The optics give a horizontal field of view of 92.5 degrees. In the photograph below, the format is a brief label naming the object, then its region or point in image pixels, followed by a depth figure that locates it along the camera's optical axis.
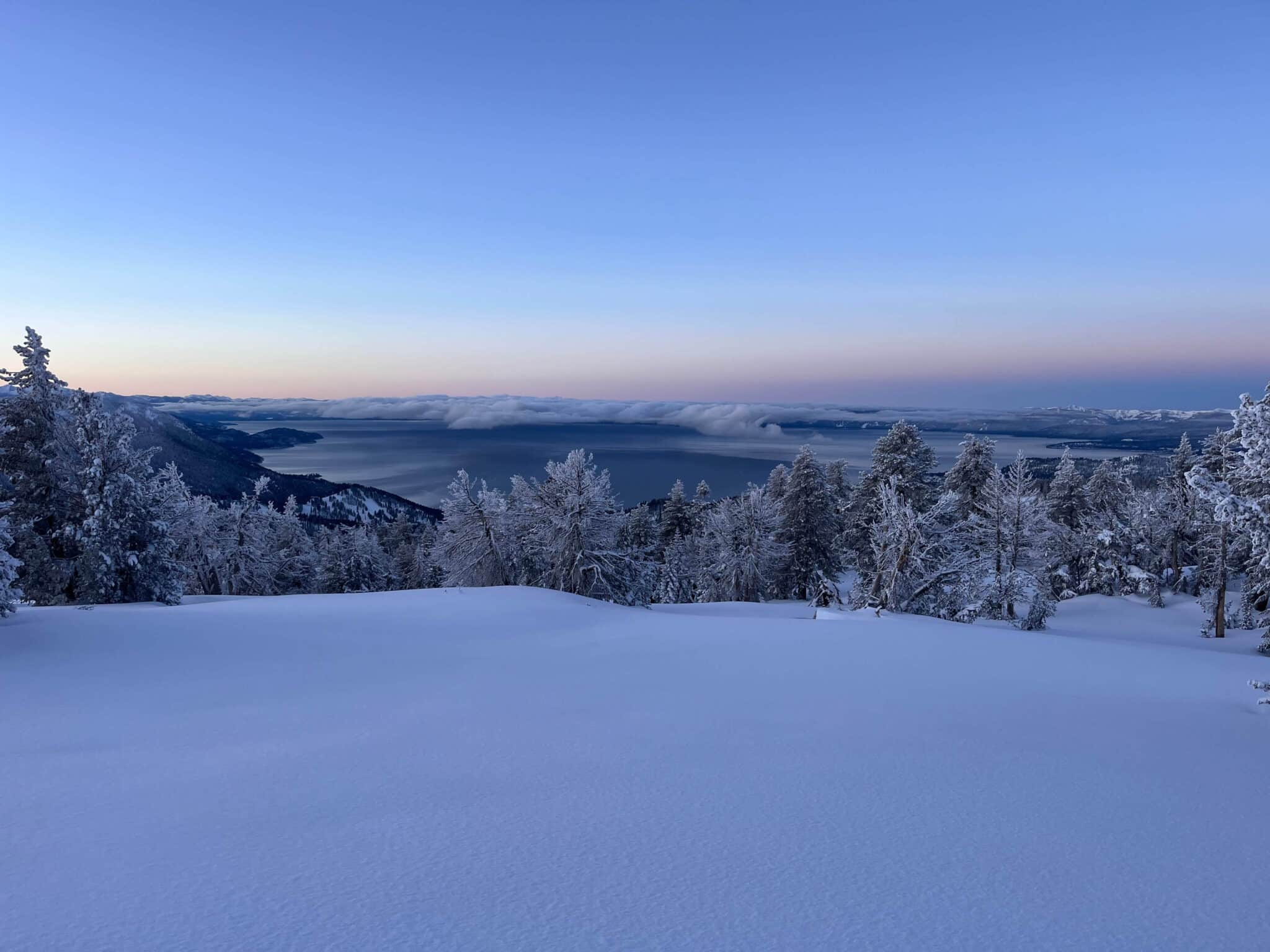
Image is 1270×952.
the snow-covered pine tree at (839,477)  48.12
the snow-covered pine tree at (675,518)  54.97
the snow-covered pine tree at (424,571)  45.31
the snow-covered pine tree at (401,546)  55.25
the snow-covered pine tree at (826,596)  24.47
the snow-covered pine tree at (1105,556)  35.53
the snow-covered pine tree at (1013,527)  30.25
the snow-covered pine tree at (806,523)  39.97
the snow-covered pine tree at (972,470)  37.56
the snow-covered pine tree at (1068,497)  47.28
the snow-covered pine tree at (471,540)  30.95
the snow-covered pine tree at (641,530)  51.33
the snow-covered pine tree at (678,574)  41.34
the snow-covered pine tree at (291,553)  45.22
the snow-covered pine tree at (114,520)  19.27
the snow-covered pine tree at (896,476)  37.78
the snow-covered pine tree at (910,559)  21.36
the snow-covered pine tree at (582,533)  28.86
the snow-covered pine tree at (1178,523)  35.75
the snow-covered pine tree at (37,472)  19.17
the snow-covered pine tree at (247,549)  35.41
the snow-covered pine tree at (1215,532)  11.40
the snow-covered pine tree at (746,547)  36.53
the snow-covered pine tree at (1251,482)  11.01
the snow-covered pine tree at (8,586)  9.74
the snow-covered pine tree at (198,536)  31.09
